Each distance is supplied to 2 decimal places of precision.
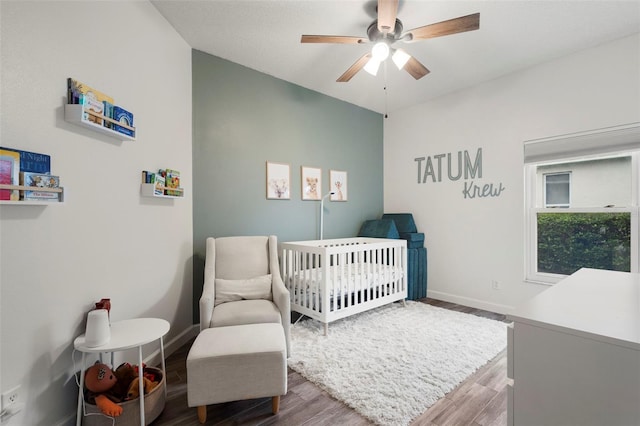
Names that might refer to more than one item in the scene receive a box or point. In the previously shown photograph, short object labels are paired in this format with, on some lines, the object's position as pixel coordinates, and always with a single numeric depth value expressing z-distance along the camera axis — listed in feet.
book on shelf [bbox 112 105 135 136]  5.56
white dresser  2.55
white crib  8.93
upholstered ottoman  4.92
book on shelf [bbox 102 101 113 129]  5.32
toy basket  4.58
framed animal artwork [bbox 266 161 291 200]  10.53
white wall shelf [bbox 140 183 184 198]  6.61
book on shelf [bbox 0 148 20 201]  3.68
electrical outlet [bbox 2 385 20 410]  3.81
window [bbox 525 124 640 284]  8.43
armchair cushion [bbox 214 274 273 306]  7.63
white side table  4.51
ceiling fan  5.78
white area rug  5.69
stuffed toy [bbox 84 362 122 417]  4.43
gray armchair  6.77
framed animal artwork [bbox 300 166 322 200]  11.51
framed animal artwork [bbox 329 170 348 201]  12.48
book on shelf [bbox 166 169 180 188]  7.35
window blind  8.17
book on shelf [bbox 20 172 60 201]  3.96
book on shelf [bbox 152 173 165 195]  6.76
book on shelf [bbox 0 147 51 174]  3.99
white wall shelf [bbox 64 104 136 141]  4.66
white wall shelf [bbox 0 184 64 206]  3.68
